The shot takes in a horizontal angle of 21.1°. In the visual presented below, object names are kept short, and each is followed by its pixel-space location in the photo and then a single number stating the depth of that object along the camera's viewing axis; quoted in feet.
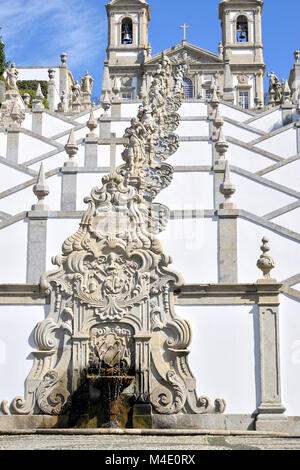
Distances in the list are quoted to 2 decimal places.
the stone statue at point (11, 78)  107.05
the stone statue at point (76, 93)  133.47
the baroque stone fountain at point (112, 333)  34.81
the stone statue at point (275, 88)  136.95
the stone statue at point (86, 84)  153.30
